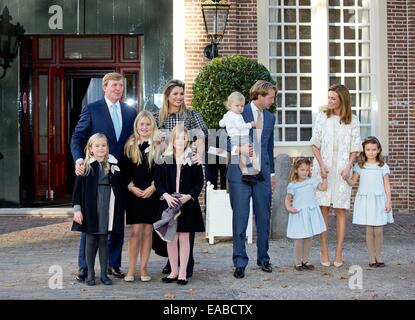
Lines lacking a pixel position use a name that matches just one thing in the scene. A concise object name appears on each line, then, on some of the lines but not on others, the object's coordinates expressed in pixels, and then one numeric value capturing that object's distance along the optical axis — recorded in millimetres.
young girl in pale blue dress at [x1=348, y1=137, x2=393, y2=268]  8734
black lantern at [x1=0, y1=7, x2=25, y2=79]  14156
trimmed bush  10688
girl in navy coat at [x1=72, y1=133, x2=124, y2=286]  7496
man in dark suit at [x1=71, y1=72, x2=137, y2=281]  7848
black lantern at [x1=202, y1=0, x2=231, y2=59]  13117
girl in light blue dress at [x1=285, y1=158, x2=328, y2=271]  8398
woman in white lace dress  8508
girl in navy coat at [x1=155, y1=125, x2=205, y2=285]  7641
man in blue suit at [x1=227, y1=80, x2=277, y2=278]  8055
